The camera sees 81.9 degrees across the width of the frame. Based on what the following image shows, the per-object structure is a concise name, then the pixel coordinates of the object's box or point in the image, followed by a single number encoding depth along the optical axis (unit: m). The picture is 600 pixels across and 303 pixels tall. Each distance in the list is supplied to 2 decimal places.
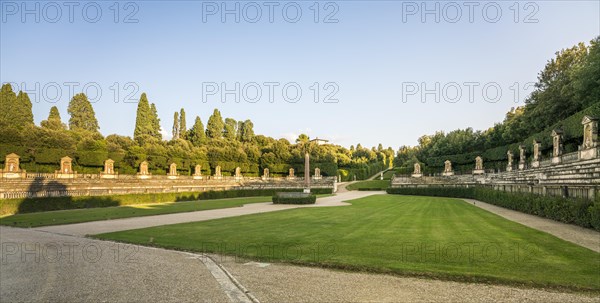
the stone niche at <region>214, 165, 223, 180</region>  66.43
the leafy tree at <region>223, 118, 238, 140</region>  91.56
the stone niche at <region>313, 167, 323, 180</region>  73.56
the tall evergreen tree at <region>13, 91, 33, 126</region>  56.75
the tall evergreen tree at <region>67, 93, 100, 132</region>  71.25
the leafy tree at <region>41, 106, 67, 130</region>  58.56
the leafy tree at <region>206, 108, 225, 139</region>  87.25
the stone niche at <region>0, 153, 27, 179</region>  35.19
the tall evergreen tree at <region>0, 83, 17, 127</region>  55.30
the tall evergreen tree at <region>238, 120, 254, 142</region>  96.25
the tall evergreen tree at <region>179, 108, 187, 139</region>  87.88
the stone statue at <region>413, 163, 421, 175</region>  67.12
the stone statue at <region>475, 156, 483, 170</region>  58.49
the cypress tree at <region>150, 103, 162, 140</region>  78.08
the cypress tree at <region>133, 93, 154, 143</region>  73.69
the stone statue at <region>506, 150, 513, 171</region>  47.61
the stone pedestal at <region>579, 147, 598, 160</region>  21.45
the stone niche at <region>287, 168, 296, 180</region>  76.03
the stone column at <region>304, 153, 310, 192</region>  46.38
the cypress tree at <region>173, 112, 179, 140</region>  89.36
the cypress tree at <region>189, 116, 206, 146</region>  83.25
